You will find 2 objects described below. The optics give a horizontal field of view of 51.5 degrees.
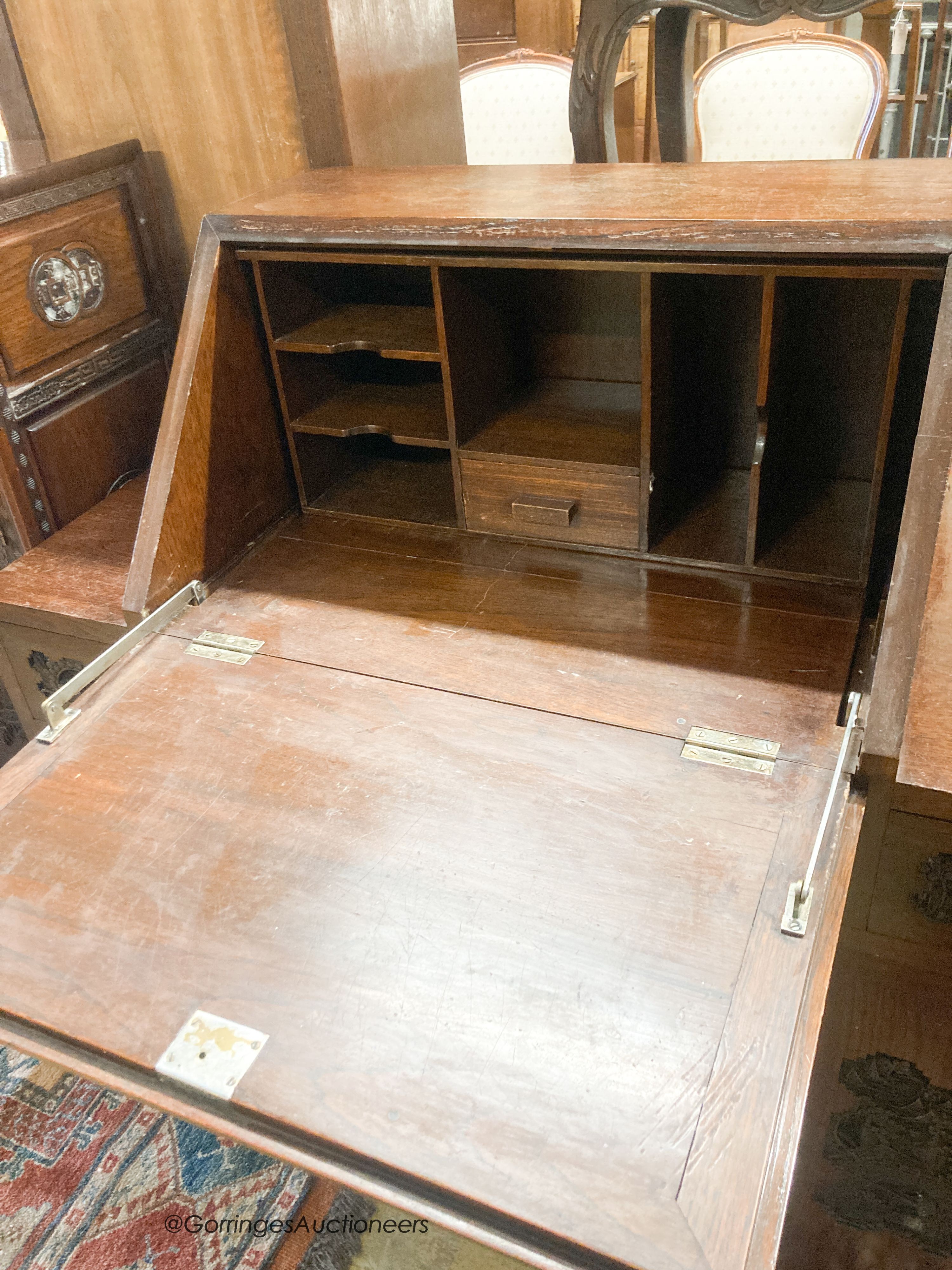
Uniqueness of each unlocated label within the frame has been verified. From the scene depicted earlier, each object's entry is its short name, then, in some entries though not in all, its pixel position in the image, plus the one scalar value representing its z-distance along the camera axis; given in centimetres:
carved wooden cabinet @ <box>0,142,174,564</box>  158
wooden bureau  73
